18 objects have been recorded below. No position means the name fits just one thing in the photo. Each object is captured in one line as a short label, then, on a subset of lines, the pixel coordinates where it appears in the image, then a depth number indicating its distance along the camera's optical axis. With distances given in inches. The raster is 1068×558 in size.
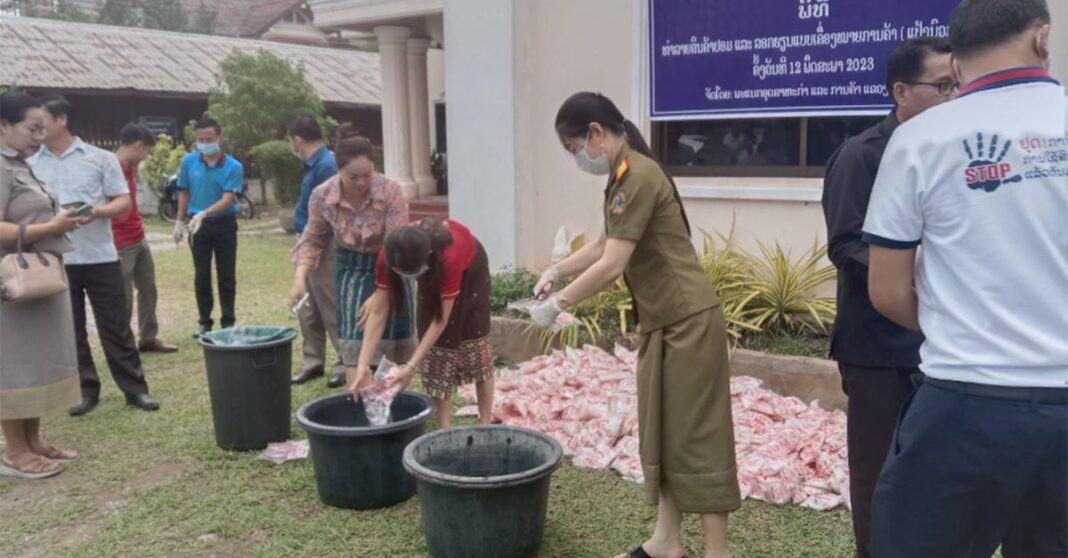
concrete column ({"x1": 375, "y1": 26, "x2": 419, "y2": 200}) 433.4
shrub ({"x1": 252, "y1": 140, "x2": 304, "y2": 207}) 600.1
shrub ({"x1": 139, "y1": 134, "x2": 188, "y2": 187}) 652.1
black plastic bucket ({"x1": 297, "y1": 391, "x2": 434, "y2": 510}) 147.3
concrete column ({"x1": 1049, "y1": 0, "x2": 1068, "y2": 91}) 189.3
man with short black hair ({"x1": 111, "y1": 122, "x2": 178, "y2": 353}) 254.8
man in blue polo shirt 269.4
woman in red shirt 147.5
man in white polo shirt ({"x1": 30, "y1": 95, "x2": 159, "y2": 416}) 204.5
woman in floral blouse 186.4
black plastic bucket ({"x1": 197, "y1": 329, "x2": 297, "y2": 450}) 178.4
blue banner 209.6
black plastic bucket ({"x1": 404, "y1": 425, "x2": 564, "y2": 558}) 124.3
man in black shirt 100.3
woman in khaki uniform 118.0
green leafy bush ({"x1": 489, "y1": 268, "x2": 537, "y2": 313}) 250.1
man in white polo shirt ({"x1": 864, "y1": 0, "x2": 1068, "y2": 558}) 66.6
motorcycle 625.2
